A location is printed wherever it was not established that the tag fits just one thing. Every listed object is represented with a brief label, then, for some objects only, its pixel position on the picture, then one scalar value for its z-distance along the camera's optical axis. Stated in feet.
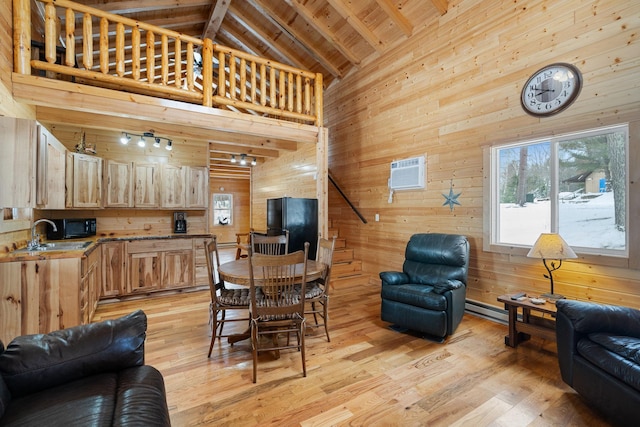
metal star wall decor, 12.64
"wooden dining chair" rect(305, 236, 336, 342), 9.10
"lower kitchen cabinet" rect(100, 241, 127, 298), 13.47
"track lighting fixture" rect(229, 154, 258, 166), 21.97
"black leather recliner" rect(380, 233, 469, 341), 9.35
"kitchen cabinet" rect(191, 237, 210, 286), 15.49
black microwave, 13.03
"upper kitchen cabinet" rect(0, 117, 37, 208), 7.47
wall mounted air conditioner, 14.05
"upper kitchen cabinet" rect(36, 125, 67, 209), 8.36
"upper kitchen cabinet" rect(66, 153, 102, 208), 13.02
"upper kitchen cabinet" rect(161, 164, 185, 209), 16.55
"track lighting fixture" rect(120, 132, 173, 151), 14.12
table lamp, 8.45
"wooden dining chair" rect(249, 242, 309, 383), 7.28
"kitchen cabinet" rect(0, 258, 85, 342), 8.09
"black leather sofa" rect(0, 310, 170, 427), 3.67
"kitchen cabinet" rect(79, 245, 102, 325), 9.35
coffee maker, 17.22
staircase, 16.19
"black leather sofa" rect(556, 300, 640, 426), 5.39
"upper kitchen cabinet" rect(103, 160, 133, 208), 14.99
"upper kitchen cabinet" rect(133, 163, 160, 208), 15.81
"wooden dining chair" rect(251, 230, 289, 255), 11.61
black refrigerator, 15.99
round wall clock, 9.30
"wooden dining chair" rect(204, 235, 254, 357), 8.50
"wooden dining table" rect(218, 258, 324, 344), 7.97
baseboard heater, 11.07
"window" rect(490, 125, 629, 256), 8.72
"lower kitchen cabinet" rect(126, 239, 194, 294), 14.07
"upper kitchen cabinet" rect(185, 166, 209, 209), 17.13
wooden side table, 8.59
